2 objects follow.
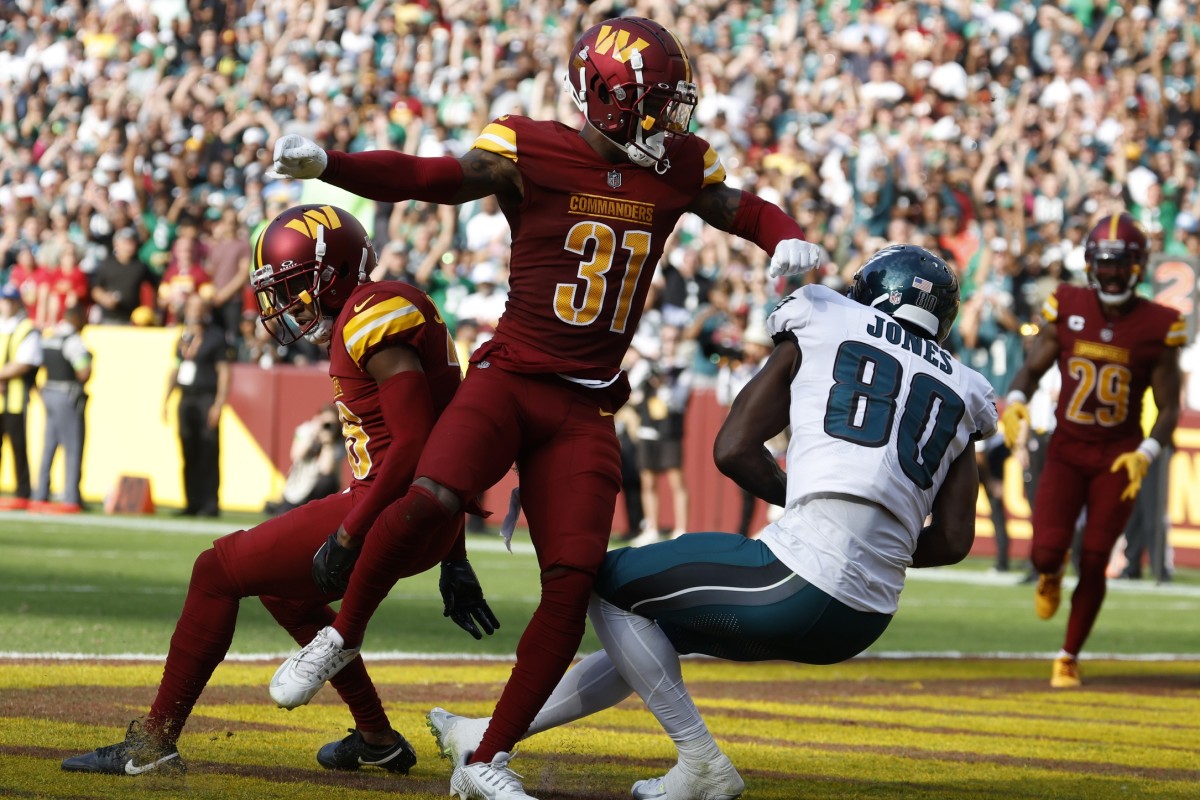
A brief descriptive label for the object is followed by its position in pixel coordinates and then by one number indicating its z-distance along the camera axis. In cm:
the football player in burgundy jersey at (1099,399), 1733
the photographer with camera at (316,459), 3189
